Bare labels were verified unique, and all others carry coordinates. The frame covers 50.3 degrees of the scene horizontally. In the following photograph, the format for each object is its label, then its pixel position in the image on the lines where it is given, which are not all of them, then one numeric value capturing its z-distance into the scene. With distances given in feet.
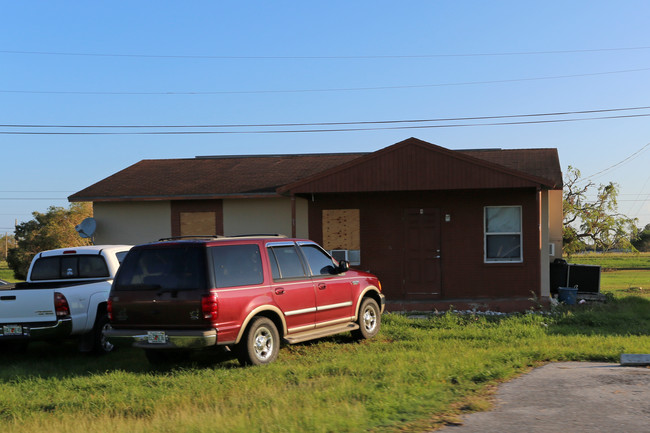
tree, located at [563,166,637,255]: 153.79
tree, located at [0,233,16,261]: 326.61
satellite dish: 64.44
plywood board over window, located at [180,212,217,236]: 64.69
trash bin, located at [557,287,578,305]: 56.34
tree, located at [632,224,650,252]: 348.79
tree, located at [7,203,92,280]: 136.15
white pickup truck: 34.01
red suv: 29.66
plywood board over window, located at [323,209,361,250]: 60.08
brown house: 54.24
